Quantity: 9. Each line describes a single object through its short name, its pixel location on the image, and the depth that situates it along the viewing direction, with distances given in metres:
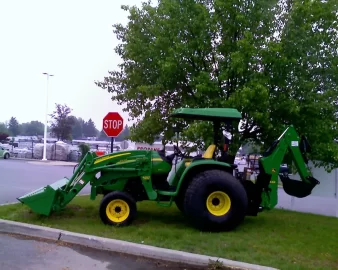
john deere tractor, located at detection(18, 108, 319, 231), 8.30
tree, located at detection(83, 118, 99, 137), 89.82
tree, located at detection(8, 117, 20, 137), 99.62
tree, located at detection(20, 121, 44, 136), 106.31
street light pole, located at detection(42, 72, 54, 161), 36.14
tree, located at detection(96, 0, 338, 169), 9.56
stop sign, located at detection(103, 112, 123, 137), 12.01
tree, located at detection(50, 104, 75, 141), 51.84
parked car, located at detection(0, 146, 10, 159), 36.95
